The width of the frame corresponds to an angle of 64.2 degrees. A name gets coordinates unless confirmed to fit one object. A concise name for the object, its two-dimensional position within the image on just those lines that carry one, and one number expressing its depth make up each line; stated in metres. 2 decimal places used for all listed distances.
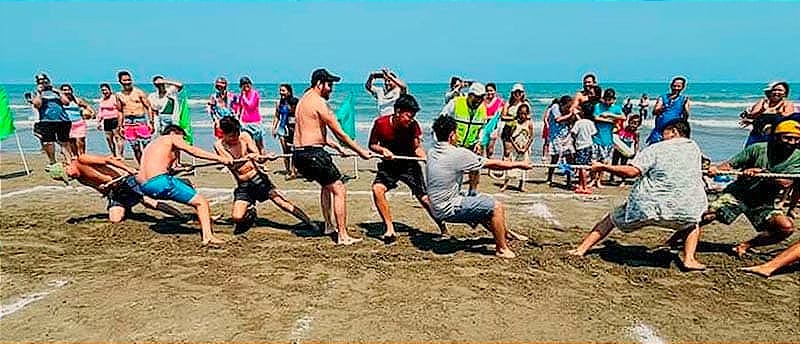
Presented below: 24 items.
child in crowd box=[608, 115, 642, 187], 11.80
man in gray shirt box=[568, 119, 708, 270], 5.51
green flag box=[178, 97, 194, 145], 12.00
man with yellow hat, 5.96
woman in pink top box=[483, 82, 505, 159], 10.54
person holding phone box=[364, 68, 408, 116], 10.60
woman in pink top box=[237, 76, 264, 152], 12.08
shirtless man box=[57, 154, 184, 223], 7.52
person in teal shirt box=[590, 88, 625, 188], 10.27
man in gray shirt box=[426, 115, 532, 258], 5.95
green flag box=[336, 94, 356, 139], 12.31
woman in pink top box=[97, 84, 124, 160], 12.50
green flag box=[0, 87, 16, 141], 11.63
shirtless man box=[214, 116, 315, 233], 7.34
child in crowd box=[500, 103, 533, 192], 10.59
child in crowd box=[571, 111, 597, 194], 10.01
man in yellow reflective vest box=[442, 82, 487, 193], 8.55
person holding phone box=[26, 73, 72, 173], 11.52
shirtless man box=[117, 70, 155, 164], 11.73
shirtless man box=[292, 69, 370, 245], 6.61
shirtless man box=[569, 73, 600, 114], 10.13
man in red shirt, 6.93
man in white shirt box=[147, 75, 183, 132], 11.78
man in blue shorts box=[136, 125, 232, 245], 6.88
